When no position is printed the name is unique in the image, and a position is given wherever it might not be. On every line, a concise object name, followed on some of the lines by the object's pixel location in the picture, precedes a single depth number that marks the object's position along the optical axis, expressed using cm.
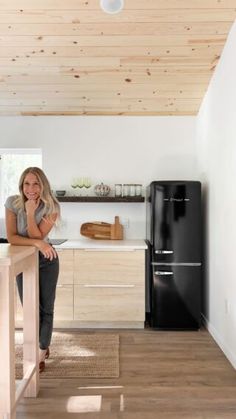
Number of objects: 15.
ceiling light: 276
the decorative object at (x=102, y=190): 459
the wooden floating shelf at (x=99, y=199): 449
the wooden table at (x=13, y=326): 199
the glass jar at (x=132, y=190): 460
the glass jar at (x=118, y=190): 462
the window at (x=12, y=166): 482
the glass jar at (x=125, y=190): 460
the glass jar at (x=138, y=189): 461
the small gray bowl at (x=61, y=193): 459
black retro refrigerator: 402
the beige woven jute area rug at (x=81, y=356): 296
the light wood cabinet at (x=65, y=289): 406
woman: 269
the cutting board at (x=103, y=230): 457
